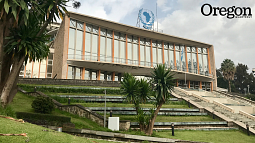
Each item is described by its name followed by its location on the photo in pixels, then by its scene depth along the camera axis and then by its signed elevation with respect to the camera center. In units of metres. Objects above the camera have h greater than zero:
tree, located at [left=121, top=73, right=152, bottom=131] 16.09 -0.44
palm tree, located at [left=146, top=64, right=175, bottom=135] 14.58 +0.03
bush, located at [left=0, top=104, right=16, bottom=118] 10.18 -1.39
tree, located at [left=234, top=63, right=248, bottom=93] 76.69 +3.64
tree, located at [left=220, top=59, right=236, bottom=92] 57.75 +4.55
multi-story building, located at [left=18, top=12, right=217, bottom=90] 34.44 +5.95
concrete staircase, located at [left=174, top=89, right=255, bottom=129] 21.55 -3.21
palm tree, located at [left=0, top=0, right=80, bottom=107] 11.80 +2.66
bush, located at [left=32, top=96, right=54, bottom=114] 15.11 -1.55
